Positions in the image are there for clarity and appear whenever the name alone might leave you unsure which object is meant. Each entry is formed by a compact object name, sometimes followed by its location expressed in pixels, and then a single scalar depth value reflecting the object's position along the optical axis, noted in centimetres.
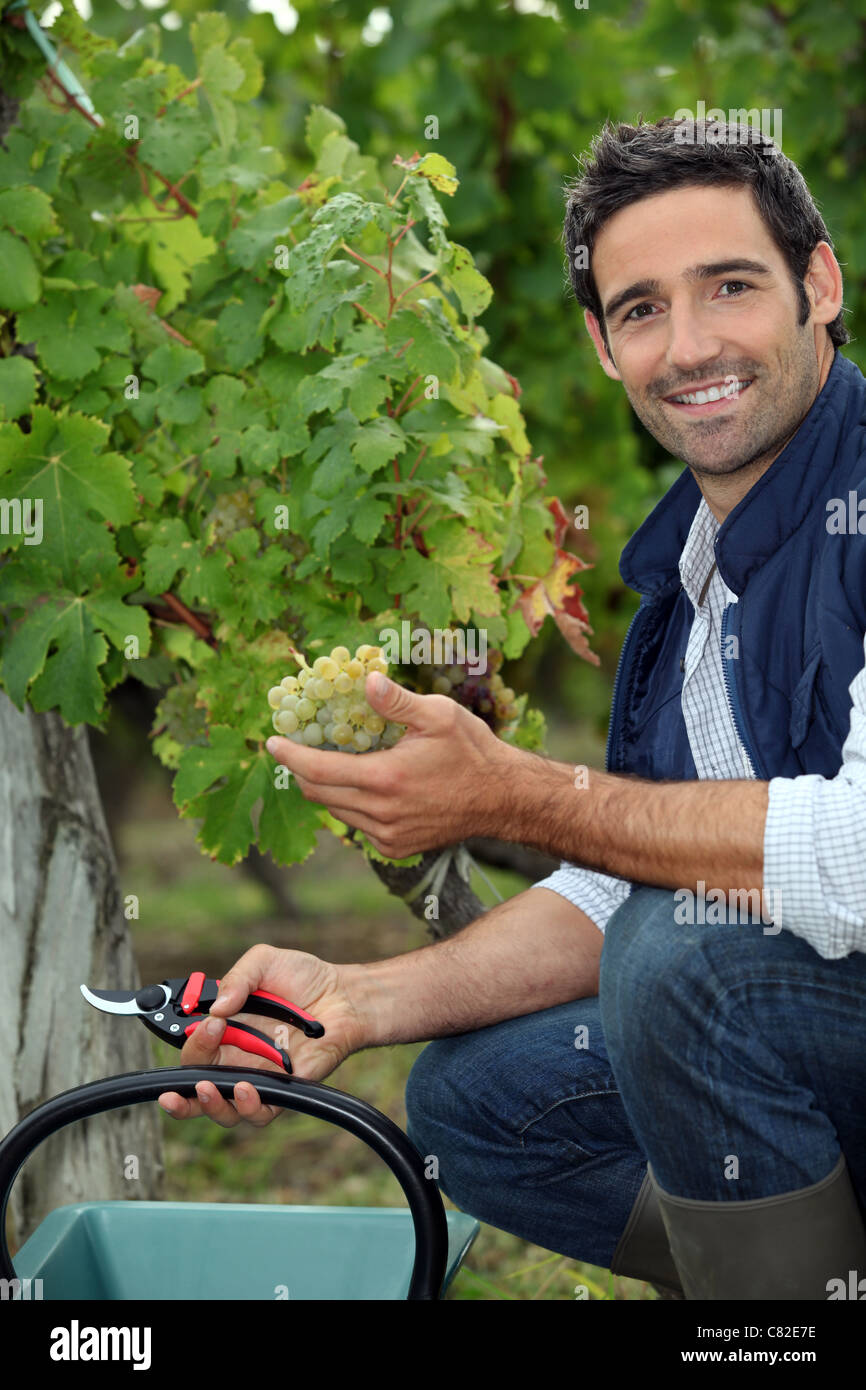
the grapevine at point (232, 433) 239
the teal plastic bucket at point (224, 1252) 232
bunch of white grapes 223
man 220
